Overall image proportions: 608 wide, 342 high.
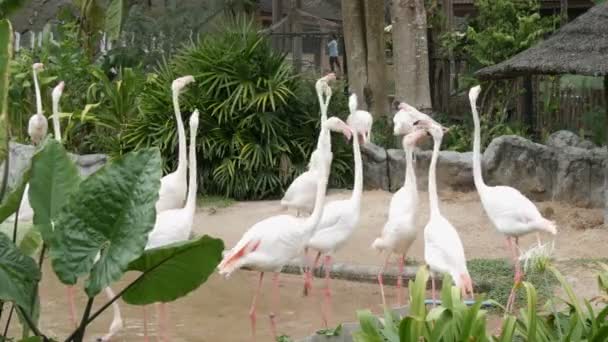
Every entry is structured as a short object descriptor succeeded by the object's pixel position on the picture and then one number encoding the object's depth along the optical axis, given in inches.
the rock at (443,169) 465.1
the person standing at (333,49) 733.3
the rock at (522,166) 446.6
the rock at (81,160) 499.2
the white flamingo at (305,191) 379.8
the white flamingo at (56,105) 332.8
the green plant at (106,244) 144.7
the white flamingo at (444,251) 265.2
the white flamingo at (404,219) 303.7
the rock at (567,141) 480.1
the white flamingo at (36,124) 334.3
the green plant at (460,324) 164.4
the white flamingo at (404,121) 345.9
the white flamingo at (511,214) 303.7
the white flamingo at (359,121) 353.4
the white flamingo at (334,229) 306.7
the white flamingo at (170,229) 269.0
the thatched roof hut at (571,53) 370.9
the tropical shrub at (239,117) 494.9
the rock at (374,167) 492.4
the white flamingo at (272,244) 274.2
